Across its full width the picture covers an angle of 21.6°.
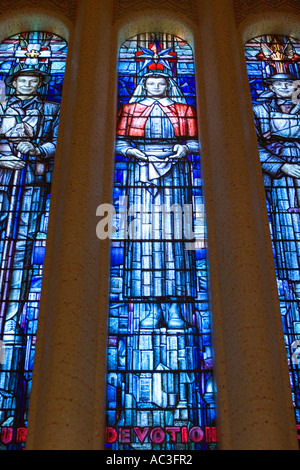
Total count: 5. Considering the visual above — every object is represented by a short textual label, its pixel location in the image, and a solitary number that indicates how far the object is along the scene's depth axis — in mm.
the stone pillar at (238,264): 7660
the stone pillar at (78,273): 7574
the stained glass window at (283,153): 9286
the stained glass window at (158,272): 8453
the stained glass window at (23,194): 8734
